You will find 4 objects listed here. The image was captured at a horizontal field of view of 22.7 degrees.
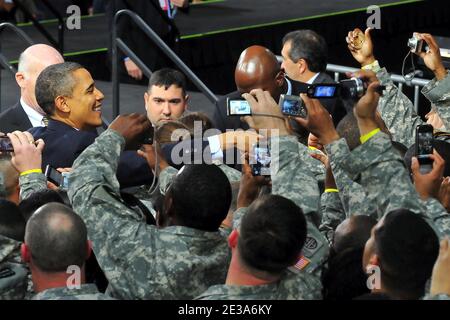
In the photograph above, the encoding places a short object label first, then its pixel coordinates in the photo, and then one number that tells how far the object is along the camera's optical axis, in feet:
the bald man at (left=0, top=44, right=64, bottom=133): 21.65
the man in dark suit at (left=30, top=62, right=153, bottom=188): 18.40
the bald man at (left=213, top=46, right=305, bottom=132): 18.97
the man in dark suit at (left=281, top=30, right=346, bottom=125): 23.38
